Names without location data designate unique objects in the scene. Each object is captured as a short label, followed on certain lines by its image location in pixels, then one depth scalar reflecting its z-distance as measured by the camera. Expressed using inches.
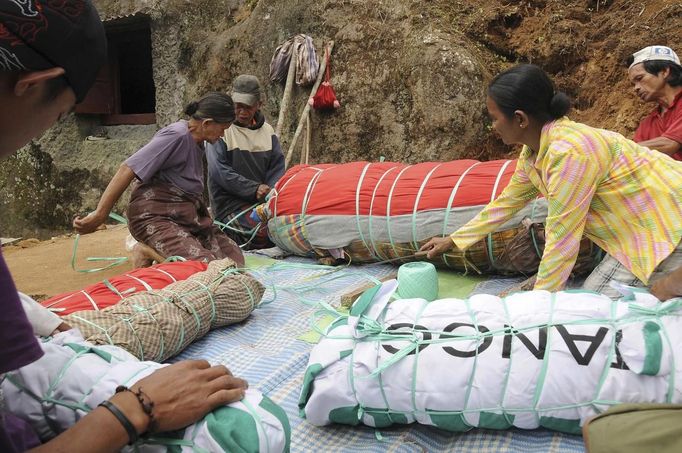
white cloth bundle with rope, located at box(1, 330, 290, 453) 42.3
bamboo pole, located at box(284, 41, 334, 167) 240.4
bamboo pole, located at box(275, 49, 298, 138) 246.8
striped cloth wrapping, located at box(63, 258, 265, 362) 78.8
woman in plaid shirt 81.9
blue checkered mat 62.6
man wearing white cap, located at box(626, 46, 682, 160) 119.8
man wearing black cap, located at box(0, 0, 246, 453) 30.1
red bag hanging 238.0
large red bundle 119.6
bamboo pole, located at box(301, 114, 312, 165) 242.6
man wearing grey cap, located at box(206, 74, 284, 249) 165.3
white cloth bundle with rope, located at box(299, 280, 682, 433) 57.6
